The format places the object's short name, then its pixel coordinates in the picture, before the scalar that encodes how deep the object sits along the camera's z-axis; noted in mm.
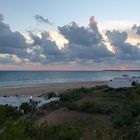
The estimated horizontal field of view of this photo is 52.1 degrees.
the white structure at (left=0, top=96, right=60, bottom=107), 12892
